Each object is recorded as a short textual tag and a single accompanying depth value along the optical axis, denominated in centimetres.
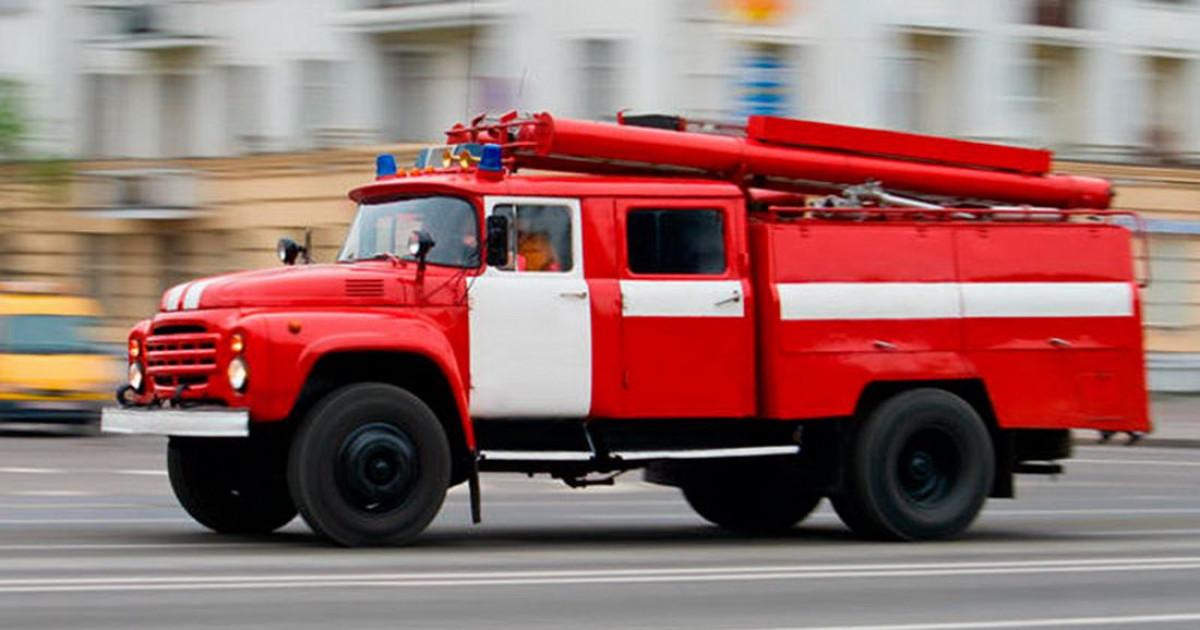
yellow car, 3041
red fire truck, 1312
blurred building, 4078
